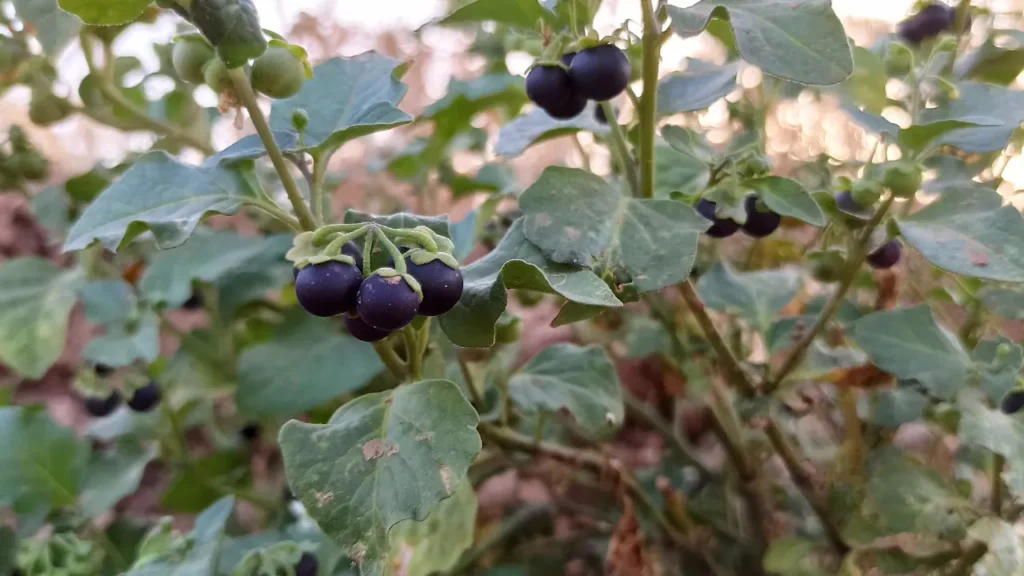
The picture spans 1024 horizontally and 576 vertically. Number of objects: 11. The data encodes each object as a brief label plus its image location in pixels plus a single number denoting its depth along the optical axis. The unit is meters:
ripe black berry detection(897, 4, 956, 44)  0.15
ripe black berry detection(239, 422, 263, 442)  0.23
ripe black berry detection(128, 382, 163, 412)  0.18
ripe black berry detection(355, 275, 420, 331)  0.08
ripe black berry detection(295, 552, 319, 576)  0.13
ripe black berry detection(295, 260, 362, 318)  0.08
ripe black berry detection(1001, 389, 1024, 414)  0.13
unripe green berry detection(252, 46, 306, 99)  0.10
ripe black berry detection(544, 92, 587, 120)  0.11
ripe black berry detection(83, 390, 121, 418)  0.19
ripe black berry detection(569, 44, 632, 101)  0.10
